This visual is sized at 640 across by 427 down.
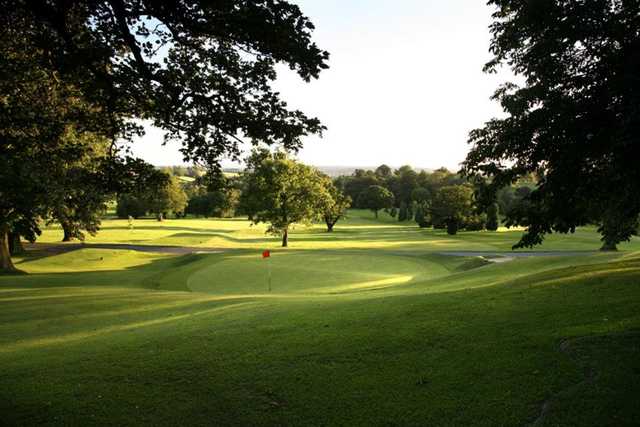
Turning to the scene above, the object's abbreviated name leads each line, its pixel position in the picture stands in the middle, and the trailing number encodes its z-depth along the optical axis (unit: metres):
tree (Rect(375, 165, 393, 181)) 164.80
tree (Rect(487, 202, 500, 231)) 73.56
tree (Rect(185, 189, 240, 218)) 115.56
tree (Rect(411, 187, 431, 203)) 108.62
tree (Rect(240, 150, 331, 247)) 50.72
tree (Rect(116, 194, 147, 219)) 104.12
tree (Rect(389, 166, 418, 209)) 120.89
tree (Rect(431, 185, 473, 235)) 68.75
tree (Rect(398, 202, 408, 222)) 102.25
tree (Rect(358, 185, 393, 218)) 109.00
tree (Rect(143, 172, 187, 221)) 94.94
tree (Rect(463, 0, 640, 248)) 7.48
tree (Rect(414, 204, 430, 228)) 80.31
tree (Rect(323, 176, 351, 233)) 74.12
